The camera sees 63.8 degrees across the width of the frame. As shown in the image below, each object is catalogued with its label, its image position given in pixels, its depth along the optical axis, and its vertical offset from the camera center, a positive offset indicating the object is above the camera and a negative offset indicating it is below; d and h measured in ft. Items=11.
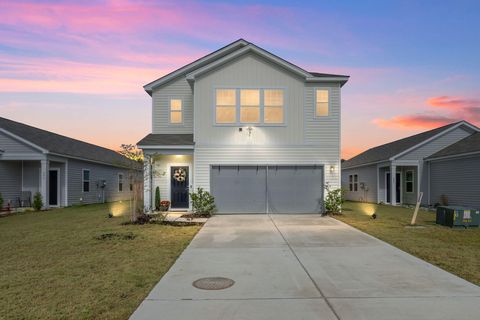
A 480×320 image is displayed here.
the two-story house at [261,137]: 55.88 +4.63
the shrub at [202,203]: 53.42 -4.77
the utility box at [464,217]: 43.37 -5.42
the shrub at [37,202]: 65.67 -5.71
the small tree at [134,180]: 45.80 -1.38
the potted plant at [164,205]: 57.36 -5.43
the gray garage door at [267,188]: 56.44 -2.84
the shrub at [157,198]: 57.73 -4.44
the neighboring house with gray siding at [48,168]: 67.82 +0.13
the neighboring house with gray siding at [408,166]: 76.68 +0.63
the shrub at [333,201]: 55.31 -4.64
